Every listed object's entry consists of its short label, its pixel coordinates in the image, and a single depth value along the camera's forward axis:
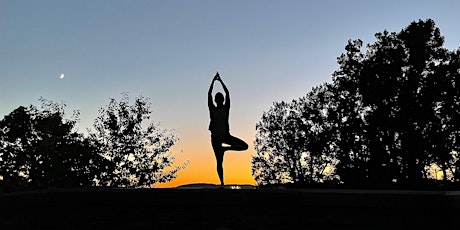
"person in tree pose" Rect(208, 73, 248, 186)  11.16
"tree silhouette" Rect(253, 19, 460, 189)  29.31
